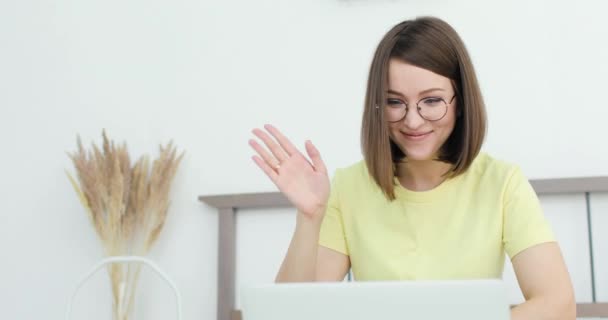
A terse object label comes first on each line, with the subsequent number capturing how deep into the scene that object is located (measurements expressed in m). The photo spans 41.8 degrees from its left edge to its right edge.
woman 1.33
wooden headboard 2.29
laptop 0.74
